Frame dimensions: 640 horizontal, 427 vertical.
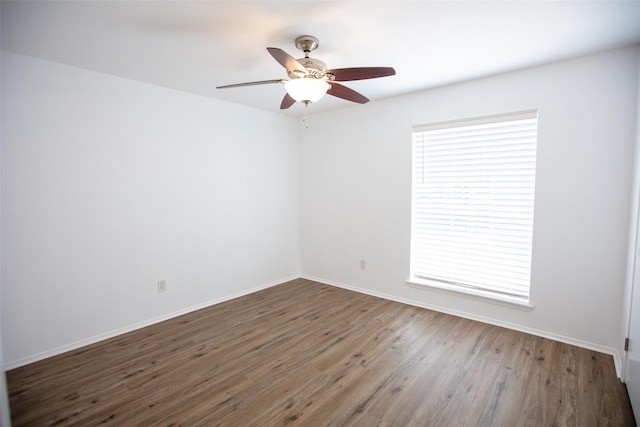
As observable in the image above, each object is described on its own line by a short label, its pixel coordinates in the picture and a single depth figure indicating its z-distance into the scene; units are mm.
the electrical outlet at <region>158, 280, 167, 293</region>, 3238
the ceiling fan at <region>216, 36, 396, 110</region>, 1978
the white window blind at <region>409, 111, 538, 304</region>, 2906
